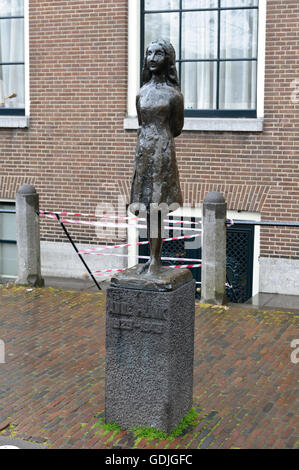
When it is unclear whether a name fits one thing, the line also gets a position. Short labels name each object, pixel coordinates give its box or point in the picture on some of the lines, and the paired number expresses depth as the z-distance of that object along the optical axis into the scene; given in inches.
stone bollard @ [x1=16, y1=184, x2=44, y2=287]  385.4
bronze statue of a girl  208.1
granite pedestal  205.2
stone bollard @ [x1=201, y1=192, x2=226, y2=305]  343.3
